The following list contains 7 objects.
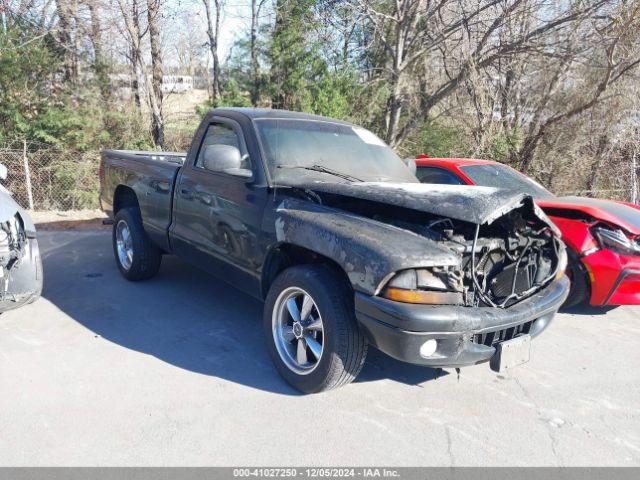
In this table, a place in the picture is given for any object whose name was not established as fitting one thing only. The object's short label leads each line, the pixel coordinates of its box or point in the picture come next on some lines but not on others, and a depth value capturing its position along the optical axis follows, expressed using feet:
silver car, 13.03
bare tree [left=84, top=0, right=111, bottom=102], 42.60
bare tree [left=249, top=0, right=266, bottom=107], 46.09
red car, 14.79
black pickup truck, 9.02
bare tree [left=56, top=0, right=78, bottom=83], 41.45
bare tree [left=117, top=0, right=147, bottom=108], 41.98
